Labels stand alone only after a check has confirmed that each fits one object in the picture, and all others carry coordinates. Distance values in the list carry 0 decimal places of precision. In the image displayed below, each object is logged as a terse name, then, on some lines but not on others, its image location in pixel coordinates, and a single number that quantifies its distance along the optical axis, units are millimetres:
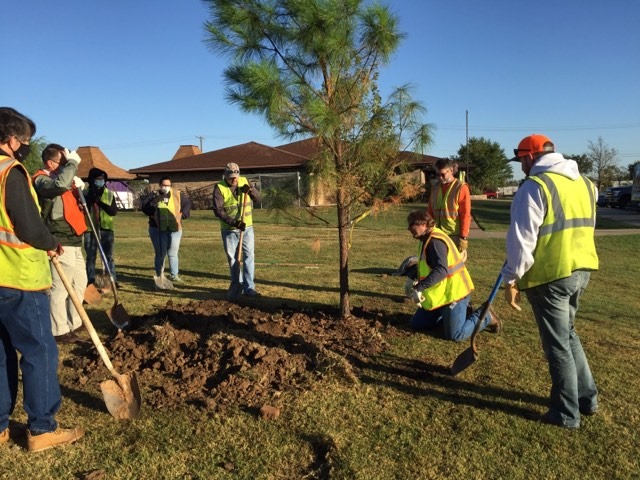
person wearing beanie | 7348
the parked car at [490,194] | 56928
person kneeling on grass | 4707
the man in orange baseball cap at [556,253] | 3051
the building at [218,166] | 30266
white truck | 27750
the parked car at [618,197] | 33281
